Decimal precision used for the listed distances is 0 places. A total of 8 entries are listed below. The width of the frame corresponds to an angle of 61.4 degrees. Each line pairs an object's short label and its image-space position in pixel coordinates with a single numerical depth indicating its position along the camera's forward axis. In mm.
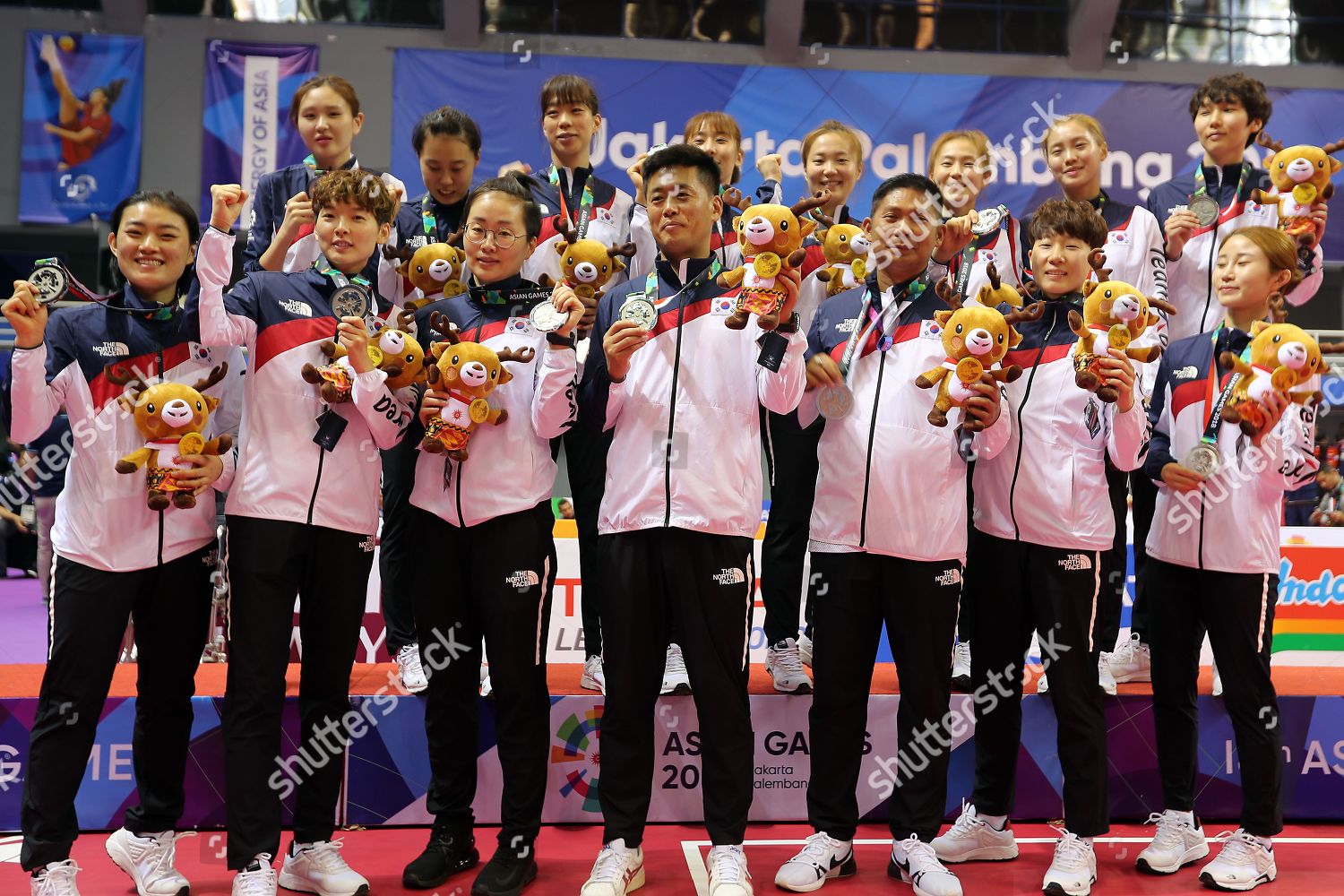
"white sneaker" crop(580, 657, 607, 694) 4473
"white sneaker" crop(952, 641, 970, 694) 4500
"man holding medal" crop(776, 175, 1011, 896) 3705
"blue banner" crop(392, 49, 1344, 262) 12805
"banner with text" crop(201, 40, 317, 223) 12812
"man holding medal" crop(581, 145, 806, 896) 3562
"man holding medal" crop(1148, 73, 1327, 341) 4812
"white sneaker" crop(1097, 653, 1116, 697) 4535
